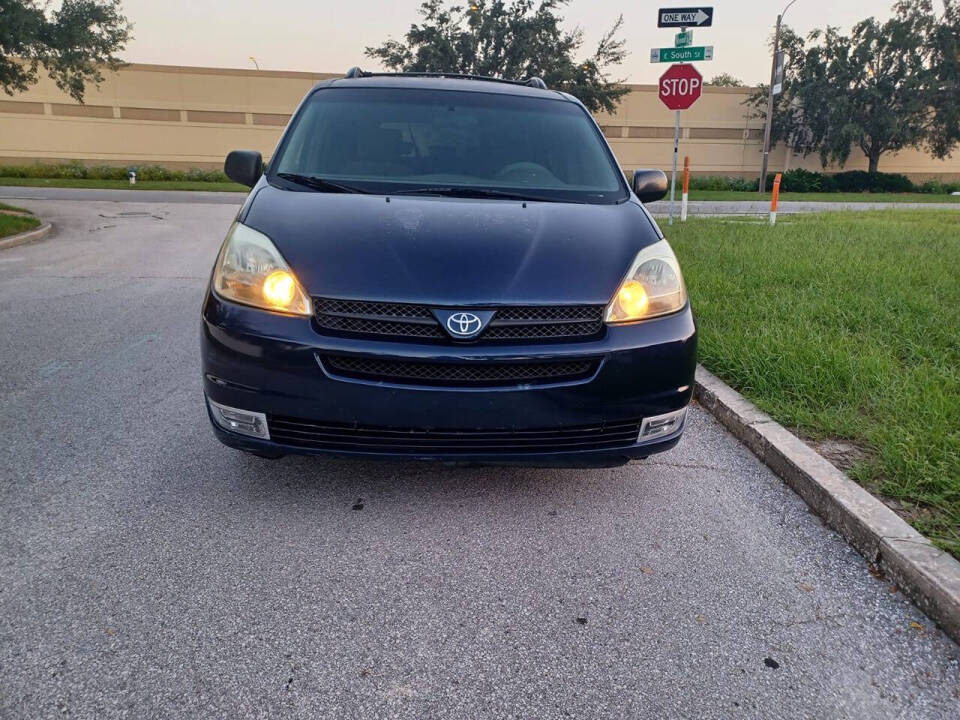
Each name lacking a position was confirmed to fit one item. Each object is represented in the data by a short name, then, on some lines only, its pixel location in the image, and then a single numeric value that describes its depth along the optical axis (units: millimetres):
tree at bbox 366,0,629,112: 32438
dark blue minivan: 2541
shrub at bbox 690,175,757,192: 34906
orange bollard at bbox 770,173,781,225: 12826
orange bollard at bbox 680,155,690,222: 14109
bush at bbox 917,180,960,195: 37031
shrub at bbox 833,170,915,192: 36000
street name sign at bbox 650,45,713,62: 11898
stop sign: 12445
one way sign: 11462
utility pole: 32831
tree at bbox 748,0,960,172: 38625
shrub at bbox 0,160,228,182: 32375
